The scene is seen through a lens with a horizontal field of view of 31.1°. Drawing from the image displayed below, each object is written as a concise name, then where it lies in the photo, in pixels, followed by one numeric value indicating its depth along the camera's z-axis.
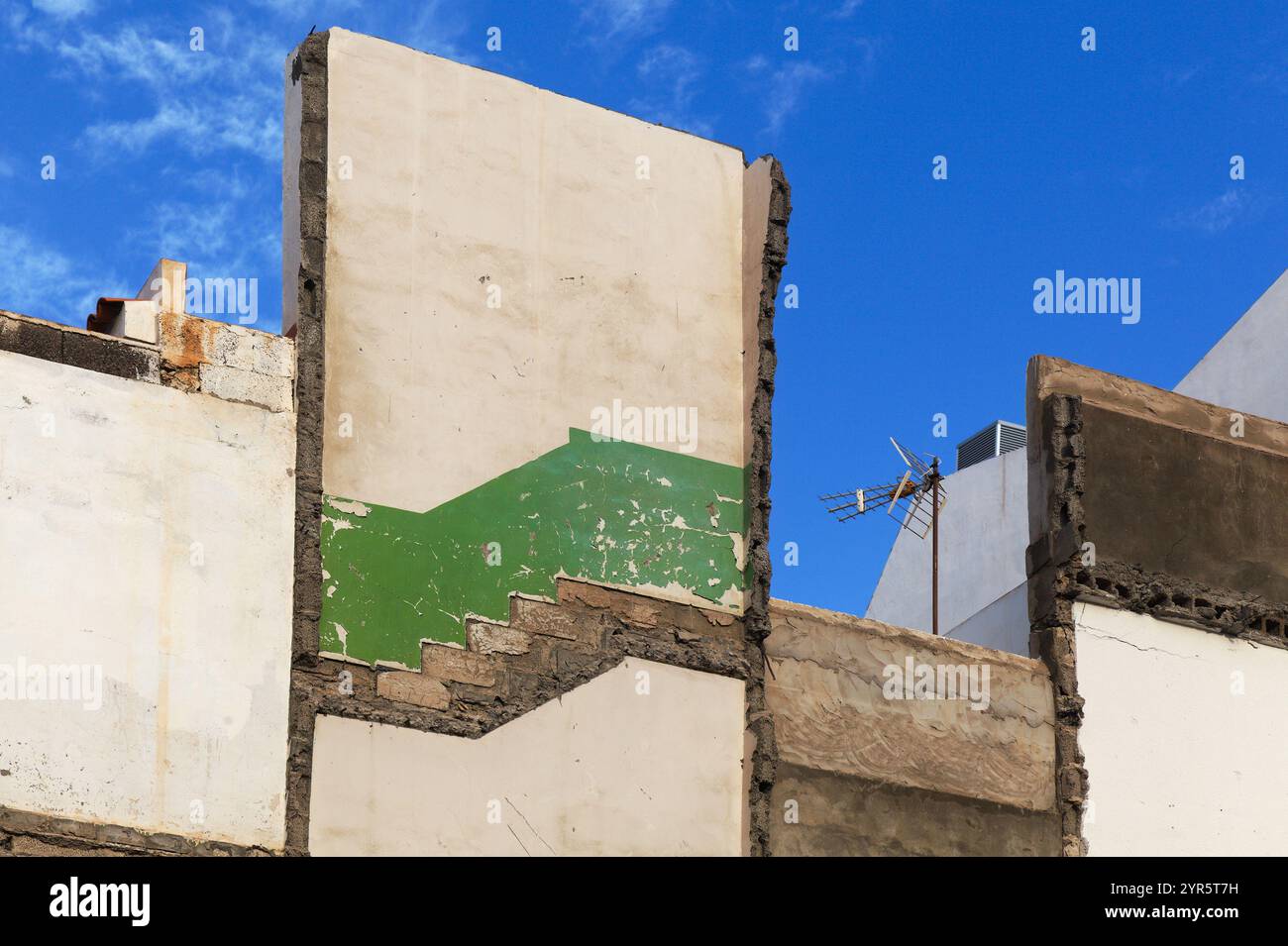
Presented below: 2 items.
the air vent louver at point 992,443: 30.52
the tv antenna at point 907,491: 22.75
